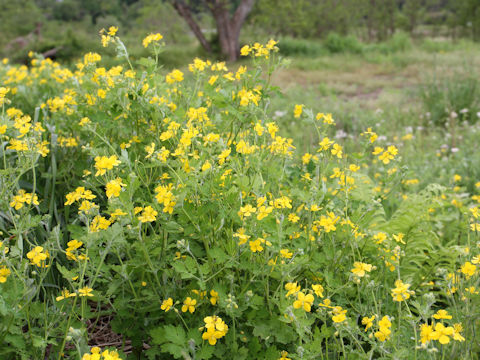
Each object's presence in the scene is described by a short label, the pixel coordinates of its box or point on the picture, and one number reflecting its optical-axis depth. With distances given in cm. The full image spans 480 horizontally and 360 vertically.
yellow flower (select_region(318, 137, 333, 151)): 175
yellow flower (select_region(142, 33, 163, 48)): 183
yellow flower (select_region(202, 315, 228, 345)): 122
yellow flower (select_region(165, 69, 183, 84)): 200
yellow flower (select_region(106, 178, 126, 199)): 126
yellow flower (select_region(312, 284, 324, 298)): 139
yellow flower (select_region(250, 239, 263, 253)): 136
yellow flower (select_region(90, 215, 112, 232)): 129
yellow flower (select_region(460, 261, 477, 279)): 148
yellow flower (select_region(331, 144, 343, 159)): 176
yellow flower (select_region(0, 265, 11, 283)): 137
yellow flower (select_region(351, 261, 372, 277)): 136
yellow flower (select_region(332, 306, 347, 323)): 121
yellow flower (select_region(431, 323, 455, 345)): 115
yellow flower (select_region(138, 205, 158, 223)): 130
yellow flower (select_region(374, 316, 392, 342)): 122
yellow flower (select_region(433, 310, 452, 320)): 130
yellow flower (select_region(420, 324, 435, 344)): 117
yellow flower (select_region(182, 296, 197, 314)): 137
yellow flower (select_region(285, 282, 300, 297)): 130
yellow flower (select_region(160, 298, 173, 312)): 136
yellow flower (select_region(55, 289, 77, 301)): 139
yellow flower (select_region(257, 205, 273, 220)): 133
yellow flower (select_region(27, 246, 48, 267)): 130
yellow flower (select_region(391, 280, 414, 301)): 127
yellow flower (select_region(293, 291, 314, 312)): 124
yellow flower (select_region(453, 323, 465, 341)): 140
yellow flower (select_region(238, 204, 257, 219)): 133
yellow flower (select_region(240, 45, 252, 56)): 186
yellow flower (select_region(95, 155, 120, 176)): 133
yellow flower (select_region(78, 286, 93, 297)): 124
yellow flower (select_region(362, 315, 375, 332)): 128
